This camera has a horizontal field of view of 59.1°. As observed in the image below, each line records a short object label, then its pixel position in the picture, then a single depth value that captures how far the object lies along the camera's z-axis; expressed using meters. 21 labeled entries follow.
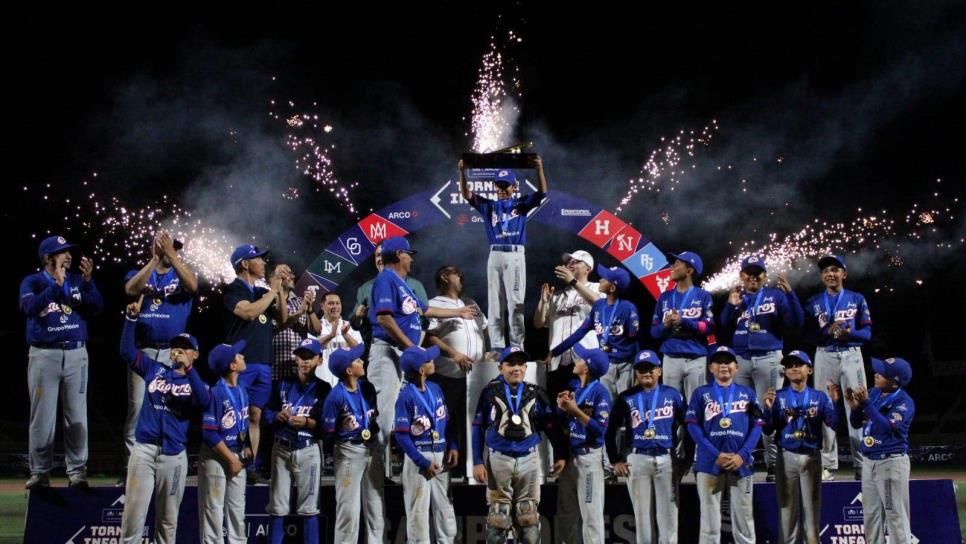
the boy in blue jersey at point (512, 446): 8.08
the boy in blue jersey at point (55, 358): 8.62
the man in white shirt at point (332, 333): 11.32
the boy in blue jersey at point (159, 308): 8.71
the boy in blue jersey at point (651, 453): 8.34
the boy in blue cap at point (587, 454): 8.26
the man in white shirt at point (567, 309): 9.74
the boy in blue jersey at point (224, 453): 7.99
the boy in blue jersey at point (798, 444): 8.49
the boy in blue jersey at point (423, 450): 8.14
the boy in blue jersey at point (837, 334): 9.48
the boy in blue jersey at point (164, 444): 7.91
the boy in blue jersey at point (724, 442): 8.24
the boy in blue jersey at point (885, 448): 8.56
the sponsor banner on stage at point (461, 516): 8.88
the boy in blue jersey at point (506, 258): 9.19
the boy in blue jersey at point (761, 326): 9.50
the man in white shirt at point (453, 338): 9.44
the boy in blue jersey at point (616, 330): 9.72
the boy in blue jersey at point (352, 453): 8.16
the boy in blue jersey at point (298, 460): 8.24
